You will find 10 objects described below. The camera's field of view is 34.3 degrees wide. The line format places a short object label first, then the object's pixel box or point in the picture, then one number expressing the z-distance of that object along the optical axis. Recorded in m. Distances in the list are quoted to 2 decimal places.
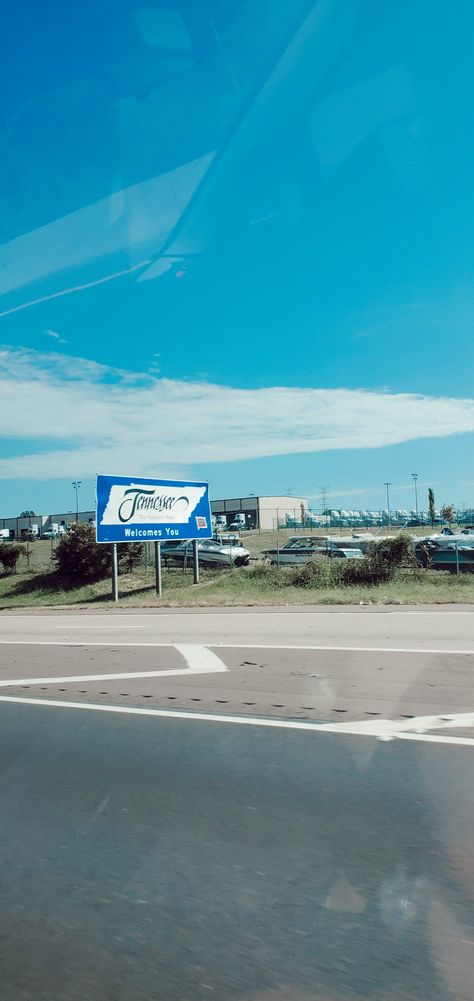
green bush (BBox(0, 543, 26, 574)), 40.94
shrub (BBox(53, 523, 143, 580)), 34.12
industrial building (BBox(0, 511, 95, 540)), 101.19
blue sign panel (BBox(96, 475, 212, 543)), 26.98
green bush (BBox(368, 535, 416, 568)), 25.94
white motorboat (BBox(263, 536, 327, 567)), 33.91
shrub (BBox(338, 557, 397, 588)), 25.75
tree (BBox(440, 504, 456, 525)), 70.22
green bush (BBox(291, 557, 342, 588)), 26.19
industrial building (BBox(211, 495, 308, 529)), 86.12
